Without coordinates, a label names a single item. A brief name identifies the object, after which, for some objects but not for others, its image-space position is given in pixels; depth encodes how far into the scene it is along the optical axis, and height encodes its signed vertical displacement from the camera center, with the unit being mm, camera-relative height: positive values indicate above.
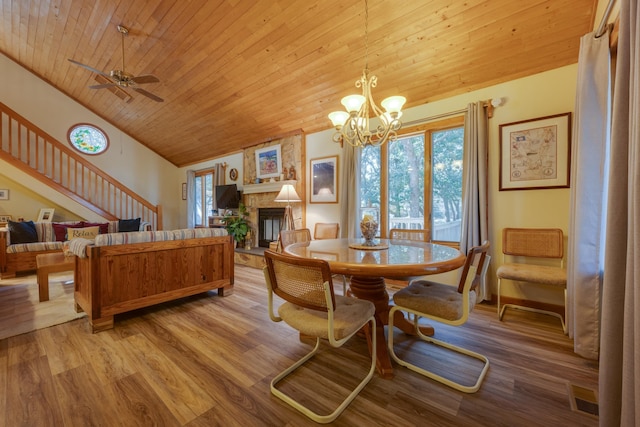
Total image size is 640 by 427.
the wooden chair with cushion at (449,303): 1502 -594
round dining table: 1440 -310
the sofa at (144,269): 2285 -594
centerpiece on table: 2148 -156
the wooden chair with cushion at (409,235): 2758 -271
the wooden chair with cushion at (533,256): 2287 -485
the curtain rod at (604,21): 1674 +1324
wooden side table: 2791 -607
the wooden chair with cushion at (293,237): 2560 -277
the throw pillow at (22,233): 4094 -334
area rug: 2330 -1026
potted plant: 5527 -282
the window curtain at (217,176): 6355 +886
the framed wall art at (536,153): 2539 +597
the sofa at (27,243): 3898 -503
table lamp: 4352 +275
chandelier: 2059 +828
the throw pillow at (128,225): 5309 -278
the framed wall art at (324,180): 4332 +545
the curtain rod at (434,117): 3103 +1199
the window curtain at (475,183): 2854 +305
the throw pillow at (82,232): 4098 -333
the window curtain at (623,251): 829 -155
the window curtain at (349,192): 3891 +288
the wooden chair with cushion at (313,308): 1239 -595
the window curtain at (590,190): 1872 +144
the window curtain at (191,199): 7086 +352
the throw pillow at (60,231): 4613 -345
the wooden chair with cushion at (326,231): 3899 -313
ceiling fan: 3070 +1649
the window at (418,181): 3250 +420
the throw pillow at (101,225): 5012 -258
